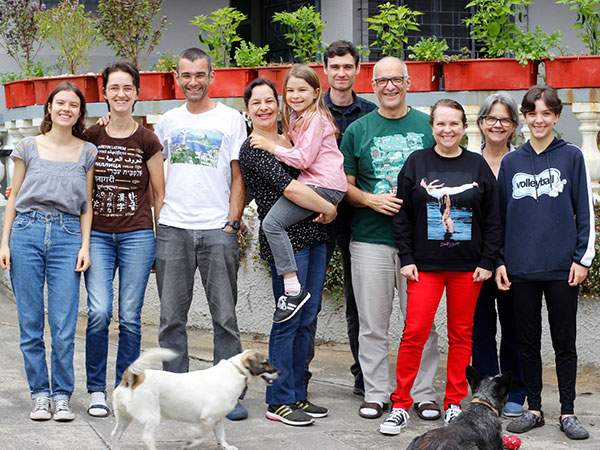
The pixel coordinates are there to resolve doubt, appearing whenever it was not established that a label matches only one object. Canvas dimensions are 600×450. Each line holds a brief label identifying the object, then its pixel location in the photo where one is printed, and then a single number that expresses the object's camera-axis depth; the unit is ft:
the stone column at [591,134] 19.07
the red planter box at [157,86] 22.35
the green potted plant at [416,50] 20.48
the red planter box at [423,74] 20.43
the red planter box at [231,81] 21.66
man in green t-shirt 15.12
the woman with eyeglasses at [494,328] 15.46
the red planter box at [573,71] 19.40
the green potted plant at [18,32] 25.38
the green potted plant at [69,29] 25.35
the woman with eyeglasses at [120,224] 14.73
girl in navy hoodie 14.47
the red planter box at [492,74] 19.99
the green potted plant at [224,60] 21.70
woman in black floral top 14.38
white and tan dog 12.60
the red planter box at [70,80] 23.03
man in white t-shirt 14.69
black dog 12.00
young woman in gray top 14.43
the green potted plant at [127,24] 24.34
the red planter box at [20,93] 23.62
